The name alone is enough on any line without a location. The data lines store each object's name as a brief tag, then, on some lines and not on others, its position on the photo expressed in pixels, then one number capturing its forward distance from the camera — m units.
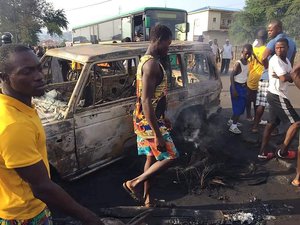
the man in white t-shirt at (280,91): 4.14
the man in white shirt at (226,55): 13.94
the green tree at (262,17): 23.95
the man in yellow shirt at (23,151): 1.36
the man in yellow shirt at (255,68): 5.70
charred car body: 3.45
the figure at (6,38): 6.05
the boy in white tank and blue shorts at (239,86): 5.66
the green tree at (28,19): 25.14
